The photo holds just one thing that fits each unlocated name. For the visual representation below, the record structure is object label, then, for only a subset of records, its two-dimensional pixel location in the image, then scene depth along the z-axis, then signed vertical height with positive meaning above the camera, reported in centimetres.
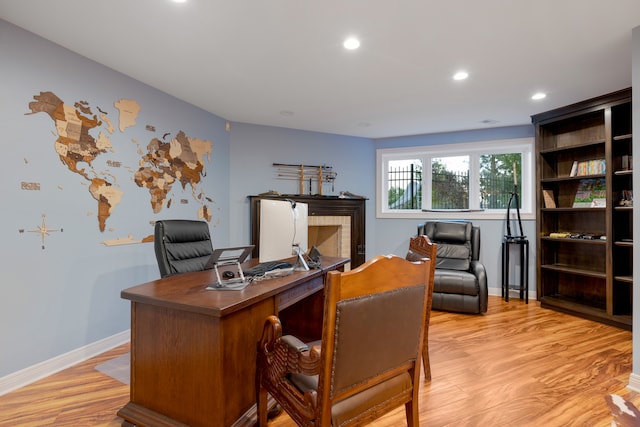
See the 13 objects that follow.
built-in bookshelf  332 +3
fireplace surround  455 -15
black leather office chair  232 -23
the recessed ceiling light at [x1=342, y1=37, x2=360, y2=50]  228 +123
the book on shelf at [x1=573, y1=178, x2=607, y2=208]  361 +25
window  452 +53
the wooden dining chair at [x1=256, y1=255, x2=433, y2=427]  111 -52
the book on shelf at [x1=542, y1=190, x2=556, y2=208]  405 +20
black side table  412 -65
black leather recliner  364 -65
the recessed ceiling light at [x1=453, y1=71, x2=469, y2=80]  281 +123
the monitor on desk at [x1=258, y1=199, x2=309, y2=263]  195 -9
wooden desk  143 -64
